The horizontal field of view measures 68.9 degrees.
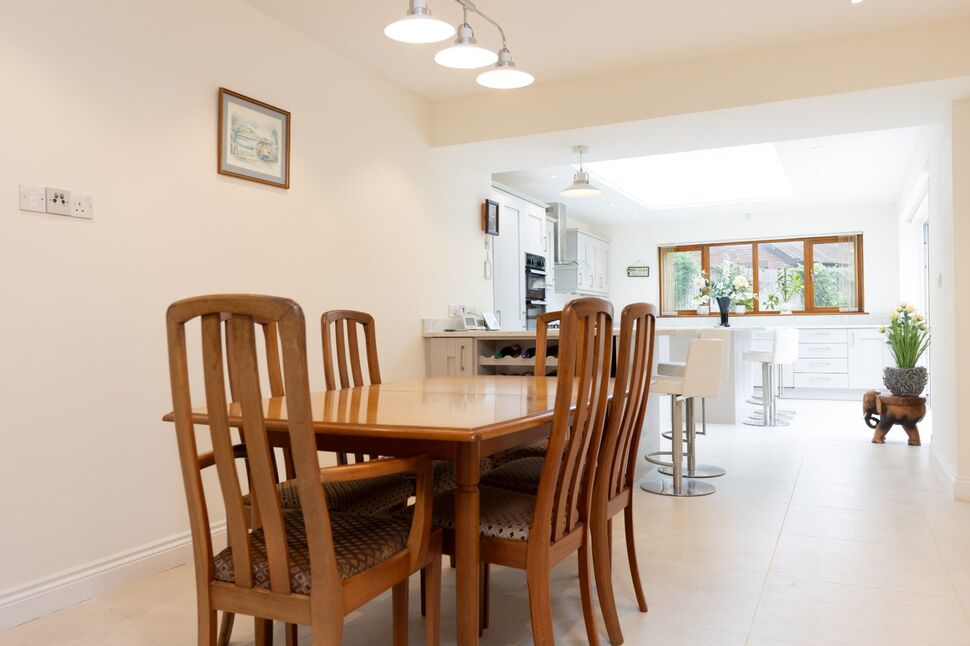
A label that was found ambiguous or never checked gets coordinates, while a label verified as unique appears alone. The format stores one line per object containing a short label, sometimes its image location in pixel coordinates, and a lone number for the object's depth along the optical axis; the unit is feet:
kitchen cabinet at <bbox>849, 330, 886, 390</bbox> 25.61
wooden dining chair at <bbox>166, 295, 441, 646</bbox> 4.29
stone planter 15.96
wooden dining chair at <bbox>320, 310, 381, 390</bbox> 8.60
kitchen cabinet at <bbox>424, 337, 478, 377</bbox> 14.87
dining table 4.99
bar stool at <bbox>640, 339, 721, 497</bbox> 11.89
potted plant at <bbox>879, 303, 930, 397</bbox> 15.98
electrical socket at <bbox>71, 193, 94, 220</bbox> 8.22
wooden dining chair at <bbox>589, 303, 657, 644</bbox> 6.56
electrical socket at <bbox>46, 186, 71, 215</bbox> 7.97
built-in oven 21.02
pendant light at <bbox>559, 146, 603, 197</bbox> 15.98
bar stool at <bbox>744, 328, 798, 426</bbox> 20.02
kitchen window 28.07
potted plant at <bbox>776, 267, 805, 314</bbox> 28.89
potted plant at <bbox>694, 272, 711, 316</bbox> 23.87
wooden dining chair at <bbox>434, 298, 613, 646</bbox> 5.48
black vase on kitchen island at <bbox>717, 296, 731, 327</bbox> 21.15
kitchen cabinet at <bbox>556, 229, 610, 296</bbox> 26.40
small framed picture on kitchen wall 17.34
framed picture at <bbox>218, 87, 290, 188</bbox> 10.21
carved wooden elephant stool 16.30
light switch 7.73
